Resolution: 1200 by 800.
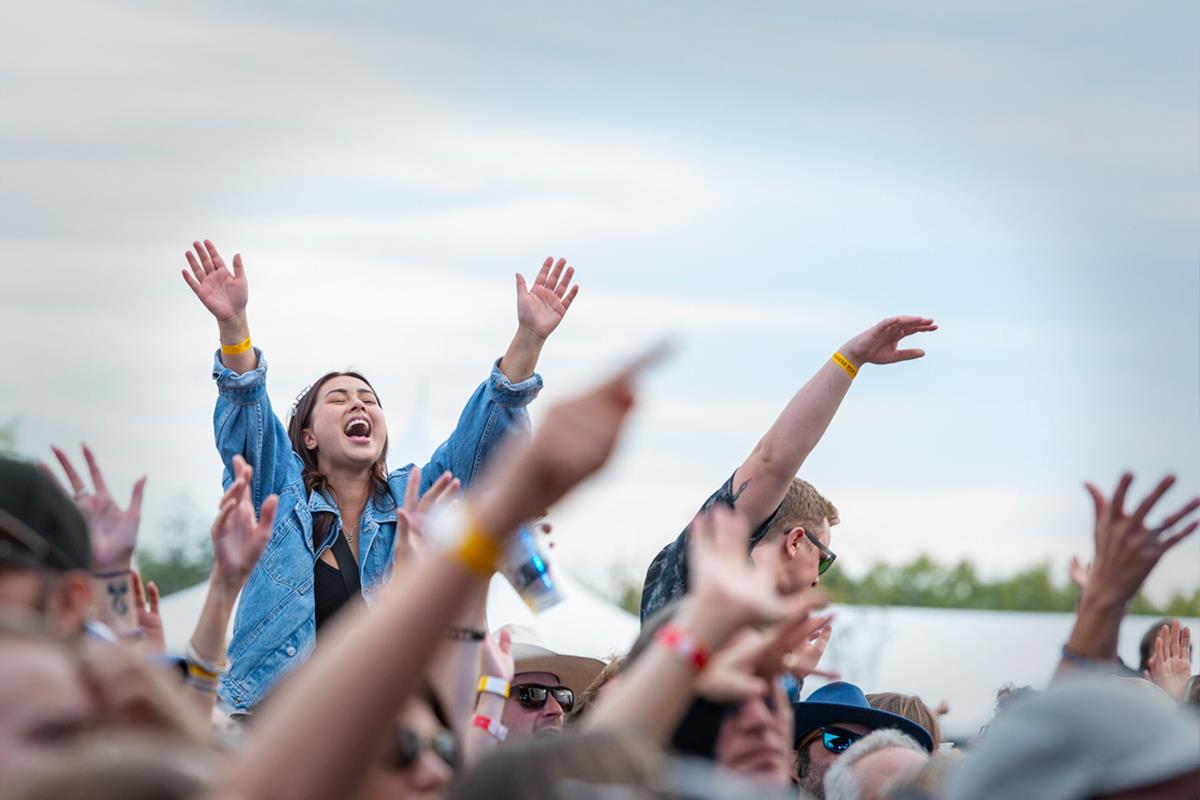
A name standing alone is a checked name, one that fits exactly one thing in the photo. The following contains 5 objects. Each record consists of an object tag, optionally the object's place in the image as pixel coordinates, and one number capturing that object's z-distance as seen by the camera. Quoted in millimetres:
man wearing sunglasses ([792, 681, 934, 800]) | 9336
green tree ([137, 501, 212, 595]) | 117387
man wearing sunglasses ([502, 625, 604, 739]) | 11680
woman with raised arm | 10031
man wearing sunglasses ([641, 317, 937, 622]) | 9258
